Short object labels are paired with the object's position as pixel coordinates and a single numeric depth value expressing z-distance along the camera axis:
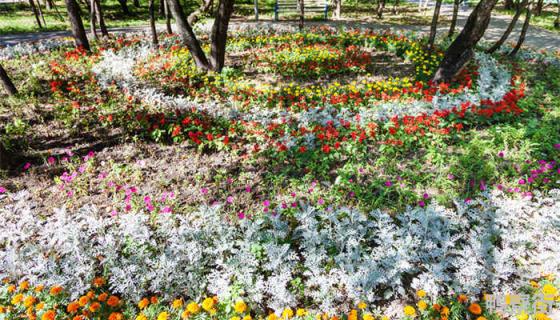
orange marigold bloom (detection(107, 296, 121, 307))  3.16
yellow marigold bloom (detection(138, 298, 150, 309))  3.04
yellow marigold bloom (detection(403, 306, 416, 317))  2.77
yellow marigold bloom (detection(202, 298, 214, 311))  2.88
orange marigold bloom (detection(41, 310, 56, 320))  2.77
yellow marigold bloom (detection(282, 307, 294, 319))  2.97
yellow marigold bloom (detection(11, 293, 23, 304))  3.02
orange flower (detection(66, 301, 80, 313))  3.00
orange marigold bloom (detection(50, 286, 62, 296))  3.09
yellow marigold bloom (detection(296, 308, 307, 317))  2.94
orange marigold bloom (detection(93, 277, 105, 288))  3.45
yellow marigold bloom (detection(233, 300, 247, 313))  2.90
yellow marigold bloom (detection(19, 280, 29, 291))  3.26
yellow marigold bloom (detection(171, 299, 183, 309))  2.99
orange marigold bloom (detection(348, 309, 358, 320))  2.86
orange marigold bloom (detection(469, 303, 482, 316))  2.96
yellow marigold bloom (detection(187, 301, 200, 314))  2.86
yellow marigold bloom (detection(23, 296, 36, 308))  2.98
